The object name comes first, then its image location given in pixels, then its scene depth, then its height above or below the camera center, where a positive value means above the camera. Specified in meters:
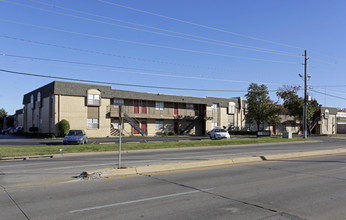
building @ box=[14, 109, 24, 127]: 66.00 +0.15
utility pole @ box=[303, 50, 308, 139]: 36.19 +3.62
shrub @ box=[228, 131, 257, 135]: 51.42 -2.10
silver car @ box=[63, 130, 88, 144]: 25.33 -1.64
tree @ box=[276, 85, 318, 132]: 52.94 +3.44
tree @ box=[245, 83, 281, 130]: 51.31 +2.72
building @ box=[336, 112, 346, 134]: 73.62 -0.22
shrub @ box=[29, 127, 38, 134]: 43.66 -1.54
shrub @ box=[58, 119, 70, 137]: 36.38 -0.99
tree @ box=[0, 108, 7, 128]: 93.31 +1.13
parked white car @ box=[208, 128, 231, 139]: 34.81 -1.59
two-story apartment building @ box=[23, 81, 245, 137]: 38.38 +1.43
